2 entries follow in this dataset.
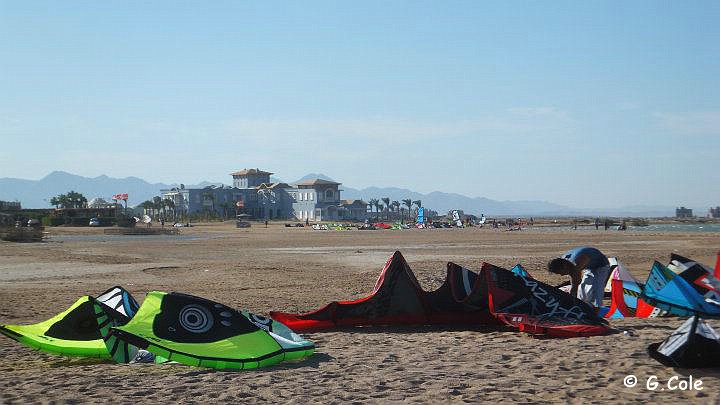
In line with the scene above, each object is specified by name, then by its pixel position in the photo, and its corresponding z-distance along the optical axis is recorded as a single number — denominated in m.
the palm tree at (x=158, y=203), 118.29
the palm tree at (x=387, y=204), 143.75
